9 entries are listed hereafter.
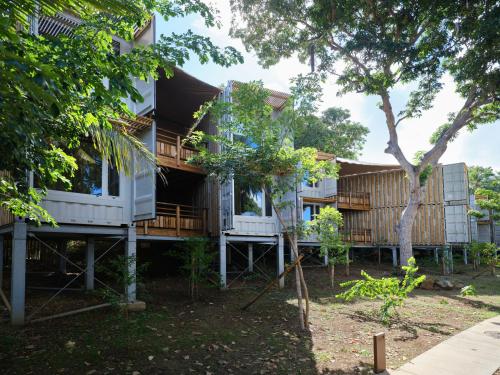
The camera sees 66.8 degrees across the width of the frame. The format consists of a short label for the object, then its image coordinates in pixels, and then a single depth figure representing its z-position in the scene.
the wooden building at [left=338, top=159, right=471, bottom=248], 22.69
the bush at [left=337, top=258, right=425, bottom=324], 8.80
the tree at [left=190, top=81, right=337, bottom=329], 8.38
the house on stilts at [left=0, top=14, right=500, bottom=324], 9.45
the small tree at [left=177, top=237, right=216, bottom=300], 10.98
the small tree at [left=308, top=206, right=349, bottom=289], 14.59
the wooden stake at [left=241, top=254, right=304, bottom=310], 8.48
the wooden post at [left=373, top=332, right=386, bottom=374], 5.98
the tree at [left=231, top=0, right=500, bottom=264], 15.42
